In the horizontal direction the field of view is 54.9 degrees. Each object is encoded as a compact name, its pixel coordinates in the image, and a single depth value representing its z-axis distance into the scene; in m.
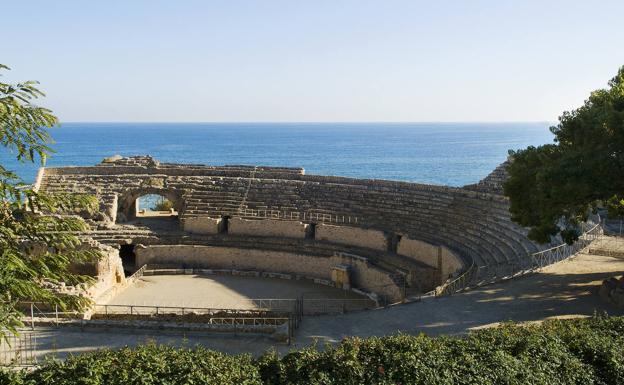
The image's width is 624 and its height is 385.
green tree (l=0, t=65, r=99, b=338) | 9.54
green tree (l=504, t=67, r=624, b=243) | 17.34
